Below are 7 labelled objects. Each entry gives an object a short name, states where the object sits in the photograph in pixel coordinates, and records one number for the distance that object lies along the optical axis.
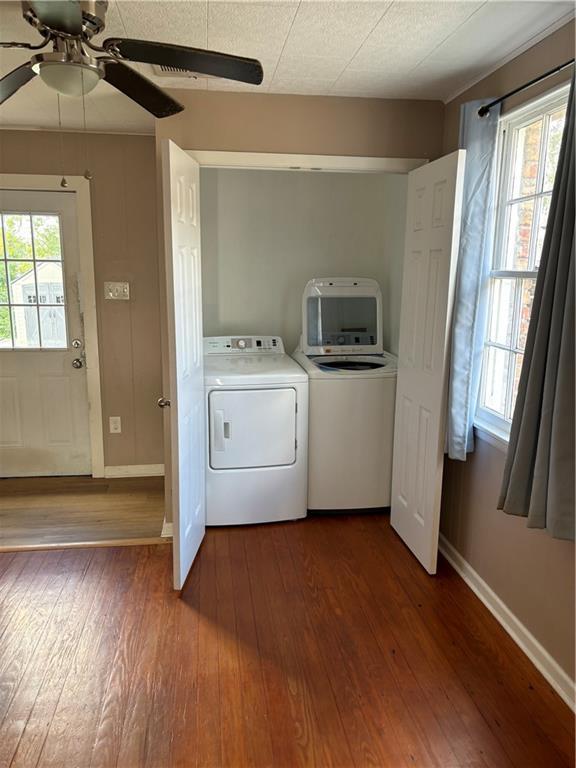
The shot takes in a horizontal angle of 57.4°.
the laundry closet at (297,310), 2.37
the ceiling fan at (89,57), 1.30
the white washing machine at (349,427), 3.06
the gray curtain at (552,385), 1.63
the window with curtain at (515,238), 2.04
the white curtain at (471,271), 2.21
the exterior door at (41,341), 3.49
